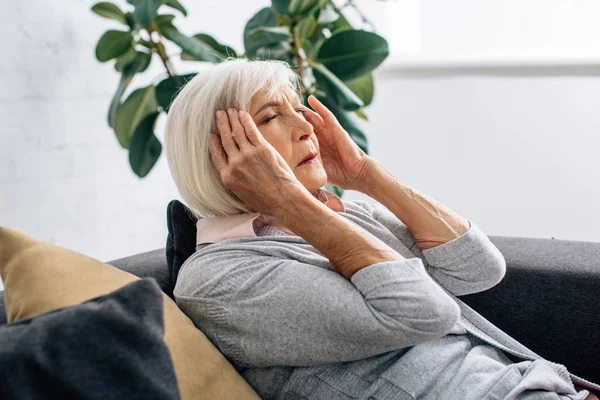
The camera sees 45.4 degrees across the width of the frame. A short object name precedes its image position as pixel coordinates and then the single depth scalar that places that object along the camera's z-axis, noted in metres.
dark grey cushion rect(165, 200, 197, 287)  1.42
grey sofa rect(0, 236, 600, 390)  1.54
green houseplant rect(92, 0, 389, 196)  2.18
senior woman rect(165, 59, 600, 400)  1.15
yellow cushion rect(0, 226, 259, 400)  1.03
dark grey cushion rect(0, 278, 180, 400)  0.70
